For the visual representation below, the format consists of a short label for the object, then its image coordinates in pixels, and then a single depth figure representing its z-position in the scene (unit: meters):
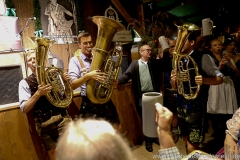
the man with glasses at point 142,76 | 3.35
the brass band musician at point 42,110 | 2.03
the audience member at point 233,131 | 1.37
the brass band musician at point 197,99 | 2.27
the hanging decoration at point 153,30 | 4.29
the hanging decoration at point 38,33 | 3.31
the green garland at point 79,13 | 4.02
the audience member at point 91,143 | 0.62
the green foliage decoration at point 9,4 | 3.17
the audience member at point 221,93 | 3.00
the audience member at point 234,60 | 3.08
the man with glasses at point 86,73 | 2.37
